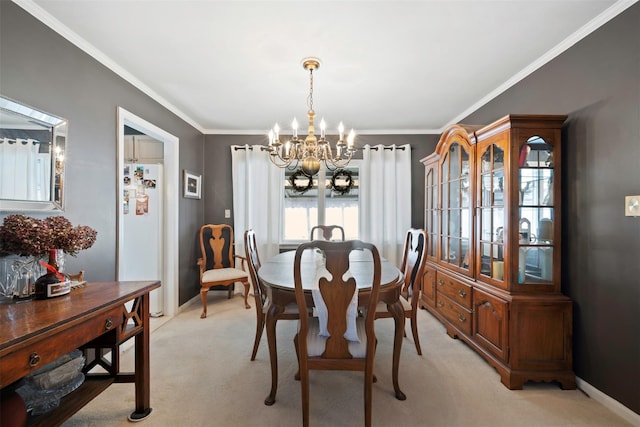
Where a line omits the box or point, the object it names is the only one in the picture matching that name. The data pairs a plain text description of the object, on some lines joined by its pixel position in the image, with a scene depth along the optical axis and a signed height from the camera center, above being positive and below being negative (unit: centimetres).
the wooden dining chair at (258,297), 210 -67
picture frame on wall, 351 +41
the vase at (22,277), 137 -32
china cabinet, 189 -32
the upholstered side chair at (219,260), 327 -65
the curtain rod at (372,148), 406 +100
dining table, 166 -52
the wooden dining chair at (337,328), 142 -63
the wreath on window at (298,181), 422 +51
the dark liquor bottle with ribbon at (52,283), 138 -35
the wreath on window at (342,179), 421 +55
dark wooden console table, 99 -52
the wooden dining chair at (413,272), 217 -49
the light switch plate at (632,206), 152 +5
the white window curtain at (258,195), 403 +29
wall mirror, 147 +34
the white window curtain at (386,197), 400 +26
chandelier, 218 +58
